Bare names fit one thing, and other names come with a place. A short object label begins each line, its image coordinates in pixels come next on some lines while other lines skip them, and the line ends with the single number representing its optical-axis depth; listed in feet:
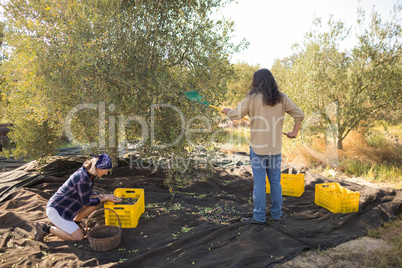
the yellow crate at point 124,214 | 12.21
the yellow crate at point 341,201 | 13.98
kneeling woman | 11.66
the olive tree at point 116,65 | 14.15
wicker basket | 10.57
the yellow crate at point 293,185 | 16.78
